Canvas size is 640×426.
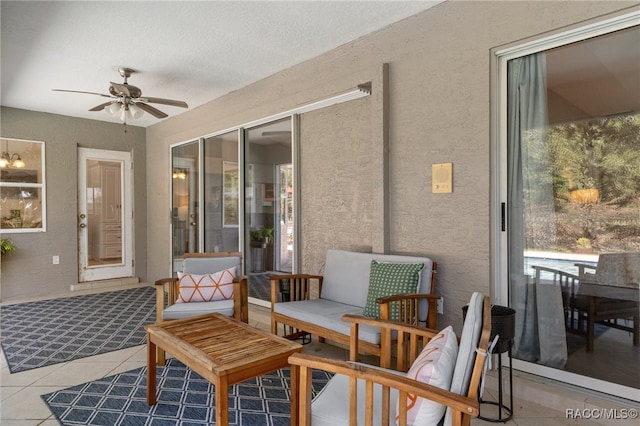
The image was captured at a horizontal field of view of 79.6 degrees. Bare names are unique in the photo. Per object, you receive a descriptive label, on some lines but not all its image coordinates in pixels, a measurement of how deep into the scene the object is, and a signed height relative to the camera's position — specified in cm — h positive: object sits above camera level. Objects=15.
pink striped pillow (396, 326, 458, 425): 137 -61
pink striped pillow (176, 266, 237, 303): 348 -70
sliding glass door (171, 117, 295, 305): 432 +16
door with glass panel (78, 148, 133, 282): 618 -6
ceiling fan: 378 +111
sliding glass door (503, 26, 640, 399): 217 +1
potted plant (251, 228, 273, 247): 448 -31
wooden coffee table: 184 -76
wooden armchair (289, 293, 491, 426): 129 -63
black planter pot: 211 -65
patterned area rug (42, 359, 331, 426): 226 -123
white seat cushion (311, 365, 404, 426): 150 -80
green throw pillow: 266 -51
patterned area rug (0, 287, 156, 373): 331 -123
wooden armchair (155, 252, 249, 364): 322 -82
